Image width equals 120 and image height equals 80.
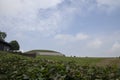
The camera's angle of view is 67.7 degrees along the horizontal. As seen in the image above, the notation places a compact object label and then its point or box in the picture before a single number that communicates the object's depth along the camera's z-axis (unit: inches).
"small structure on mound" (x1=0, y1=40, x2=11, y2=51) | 735.3
